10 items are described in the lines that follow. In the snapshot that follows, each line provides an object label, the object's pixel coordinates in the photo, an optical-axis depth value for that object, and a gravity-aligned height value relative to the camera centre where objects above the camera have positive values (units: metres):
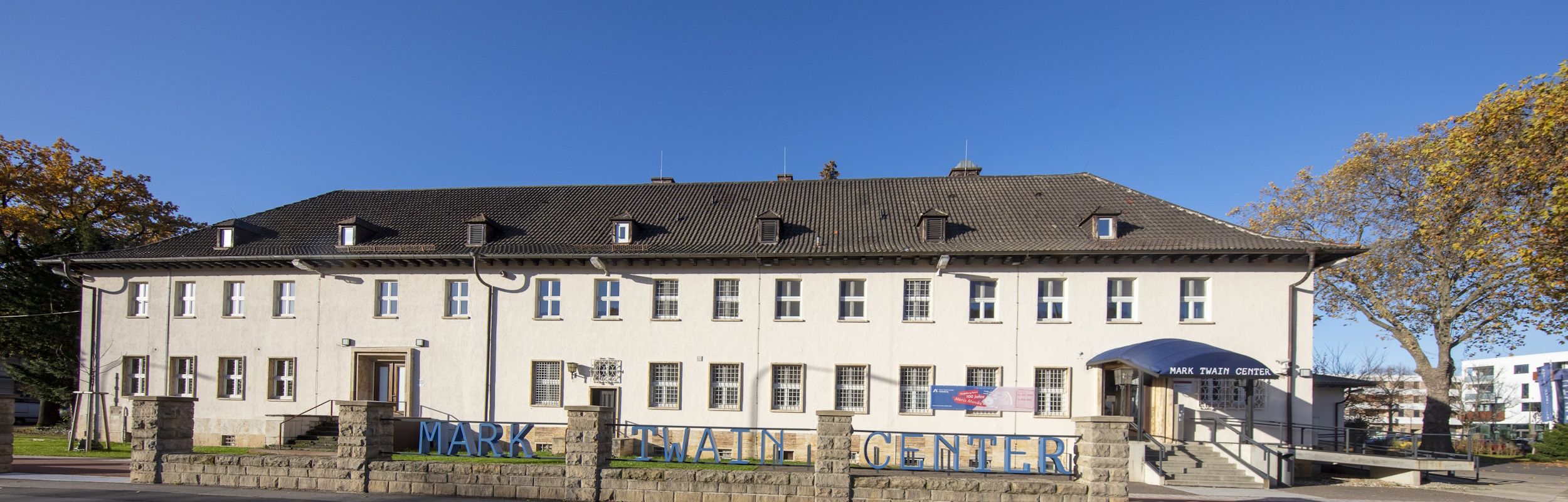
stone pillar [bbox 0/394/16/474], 15.41 -2.81
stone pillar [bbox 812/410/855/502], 11.82 -2.31
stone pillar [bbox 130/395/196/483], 14.34 -2.65
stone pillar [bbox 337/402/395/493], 13.41 -2.50
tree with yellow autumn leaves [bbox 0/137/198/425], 27.38 +1.44
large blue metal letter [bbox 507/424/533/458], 15.46 -2.82
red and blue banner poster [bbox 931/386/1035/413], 19.09 -2.29
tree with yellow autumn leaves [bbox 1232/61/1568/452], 16.94 +2.38
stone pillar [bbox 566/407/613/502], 12.53 -2.43
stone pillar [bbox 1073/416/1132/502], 11.48 -2.17
